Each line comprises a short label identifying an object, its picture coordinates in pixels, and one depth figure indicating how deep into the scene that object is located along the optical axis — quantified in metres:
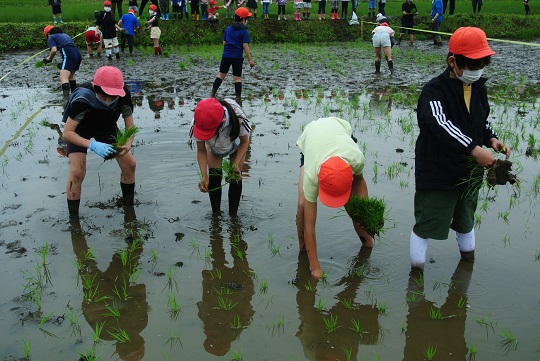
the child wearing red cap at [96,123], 5.13
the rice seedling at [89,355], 3.59
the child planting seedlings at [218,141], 4.91
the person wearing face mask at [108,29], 16.94
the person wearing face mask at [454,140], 3.83
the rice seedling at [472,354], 3.62
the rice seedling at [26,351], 3.65
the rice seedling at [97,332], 3.81
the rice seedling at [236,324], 3.97
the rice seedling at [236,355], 3.64
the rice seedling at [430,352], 3.62
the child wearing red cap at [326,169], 3.78
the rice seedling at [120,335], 3.81
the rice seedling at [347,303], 4.20
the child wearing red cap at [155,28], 18.45
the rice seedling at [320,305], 4.17
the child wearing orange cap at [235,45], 10.88
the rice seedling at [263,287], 4.44
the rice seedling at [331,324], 3.93
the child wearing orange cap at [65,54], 11.08
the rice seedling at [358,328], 3.90
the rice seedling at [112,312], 4.11
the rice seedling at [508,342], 3.69
